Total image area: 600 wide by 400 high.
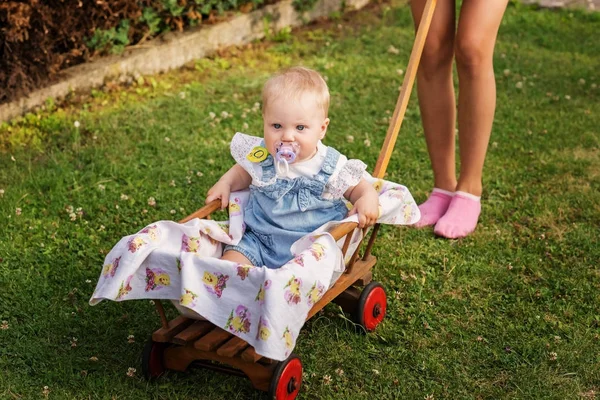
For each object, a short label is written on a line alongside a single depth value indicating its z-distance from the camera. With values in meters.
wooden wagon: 2.92
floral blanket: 2.75
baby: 3.25
